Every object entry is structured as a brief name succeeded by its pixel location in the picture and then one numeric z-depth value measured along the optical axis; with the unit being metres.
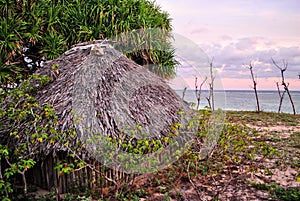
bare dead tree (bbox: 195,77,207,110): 11.84
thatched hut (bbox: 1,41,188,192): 4.03
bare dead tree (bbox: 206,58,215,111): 13.52
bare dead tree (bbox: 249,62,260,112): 14.38
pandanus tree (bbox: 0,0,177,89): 7.34
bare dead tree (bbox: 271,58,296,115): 13.68
